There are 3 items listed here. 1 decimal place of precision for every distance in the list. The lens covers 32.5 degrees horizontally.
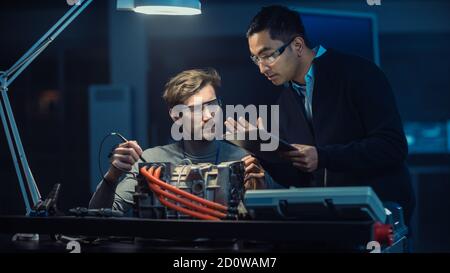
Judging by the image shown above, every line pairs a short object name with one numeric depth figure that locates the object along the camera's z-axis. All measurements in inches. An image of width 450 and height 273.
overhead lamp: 91.5
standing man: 85.0
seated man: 95.3
